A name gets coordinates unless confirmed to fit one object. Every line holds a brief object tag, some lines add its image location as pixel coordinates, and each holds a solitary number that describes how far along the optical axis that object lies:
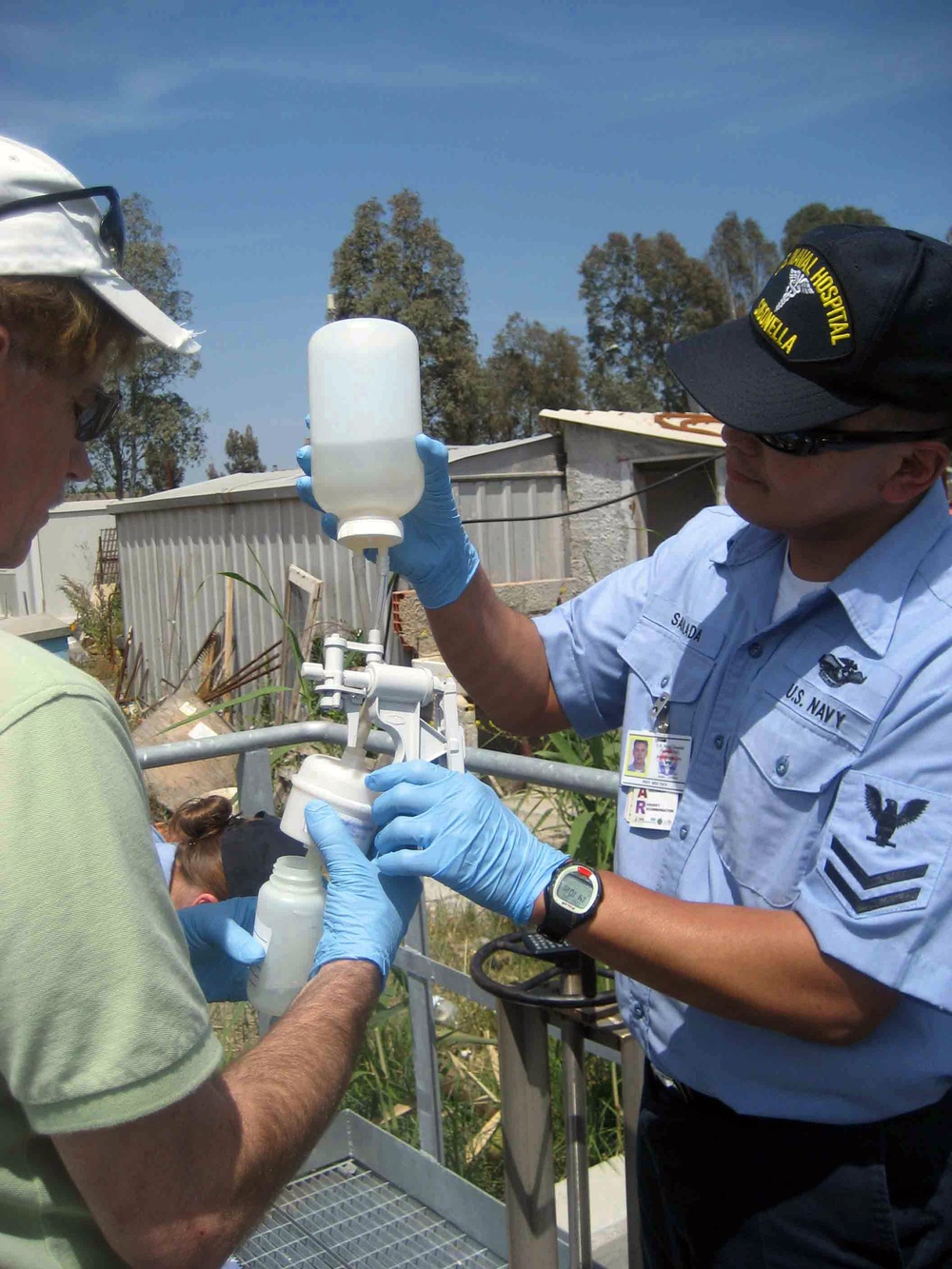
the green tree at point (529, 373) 36.53
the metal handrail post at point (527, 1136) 2.12
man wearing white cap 0.91
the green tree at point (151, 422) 30.75
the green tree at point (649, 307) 40.84
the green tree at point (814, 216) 38.25
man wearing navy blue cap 1.50
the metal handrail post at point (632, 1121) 1.98
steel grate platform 2.63
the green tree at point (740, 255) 46.75
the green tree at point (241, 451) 44.16
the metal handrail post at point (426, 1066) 2.80
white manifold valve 1.61
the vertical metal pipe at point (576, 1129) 2.05
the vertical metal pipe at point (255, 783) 3.28
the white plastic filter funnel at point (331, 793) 1.60
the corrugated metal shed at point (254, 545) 10.51
